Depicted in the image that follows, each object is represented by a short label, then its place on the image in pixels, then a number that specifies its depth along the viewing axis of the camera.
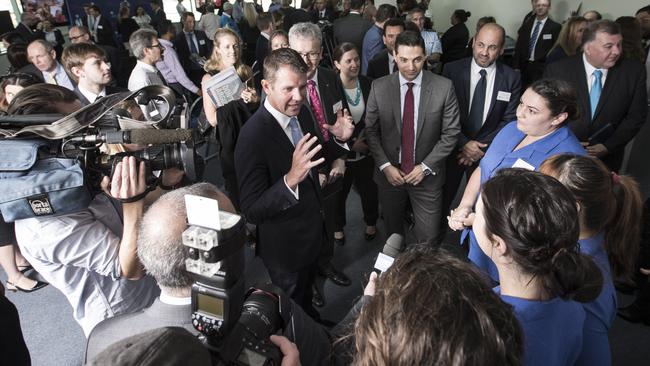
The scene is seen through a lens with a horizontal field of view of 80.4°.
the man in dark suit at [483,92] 2.67
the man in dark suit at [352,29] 5.40
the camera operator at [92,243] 1.27
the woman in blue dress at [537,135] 1.89
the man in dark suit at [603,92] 2.72
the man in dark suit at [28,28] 6.36
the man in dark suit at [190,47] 6.41
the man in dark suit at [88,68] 2.59
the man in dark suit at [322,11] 8.80
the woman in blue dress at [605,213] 1.41
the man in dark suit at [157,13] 9.54
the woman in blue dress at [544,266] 1.04
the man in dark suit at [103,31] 7.61
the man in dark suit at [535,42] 5.16
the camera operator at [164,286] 1.00
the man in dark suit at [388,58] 3.75
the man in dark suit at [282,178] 1.75
